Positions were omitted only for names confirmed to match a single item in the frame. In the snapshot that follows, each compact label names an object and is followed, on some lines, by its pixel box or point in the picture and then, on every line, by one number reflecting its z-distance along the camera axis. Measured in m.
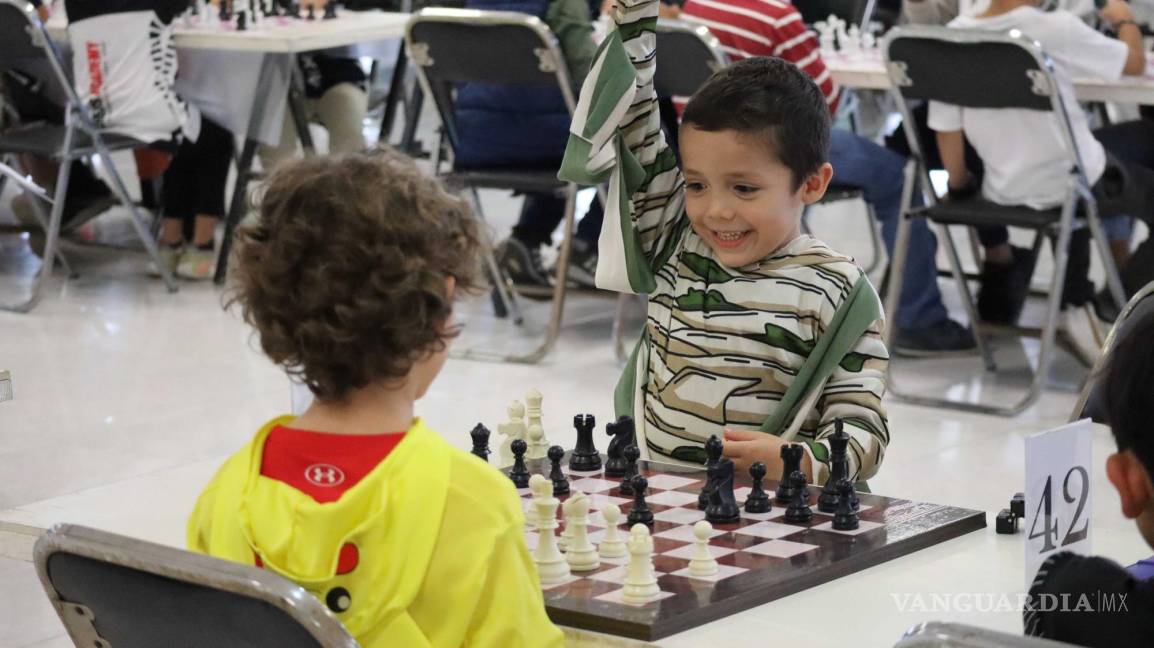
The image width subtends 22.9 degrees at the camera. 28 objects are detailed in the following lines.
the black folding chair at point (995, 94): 4.74
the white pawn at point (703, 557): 2.49
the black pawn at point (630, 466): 2.75
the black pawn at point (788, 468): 2.71
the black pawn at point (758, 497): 2.68
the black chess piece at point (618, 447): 2.84
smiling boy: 2.94
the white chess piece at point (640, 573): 2.42
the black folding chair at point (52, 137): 6.17
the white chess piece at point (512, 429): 2.95
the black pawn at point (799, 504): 2.65
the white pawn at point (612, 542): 2.55
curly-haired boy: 2.30
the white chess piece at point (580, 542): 2.53
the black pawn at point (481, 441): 2.86
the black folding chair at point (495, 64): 5.36
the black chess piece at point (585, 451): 2.88
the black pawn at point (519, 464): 2.80
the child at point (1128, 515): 2.19
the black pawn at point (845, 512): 2.62
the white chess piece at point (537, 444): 2.94
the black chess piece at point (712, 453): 2.68
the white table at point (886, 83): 4.98
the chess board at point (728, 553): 2.40
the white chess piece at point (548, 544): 2.50
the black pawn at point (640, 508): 2.65
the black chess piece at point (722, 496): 2.65
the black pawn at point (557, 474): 2.77
